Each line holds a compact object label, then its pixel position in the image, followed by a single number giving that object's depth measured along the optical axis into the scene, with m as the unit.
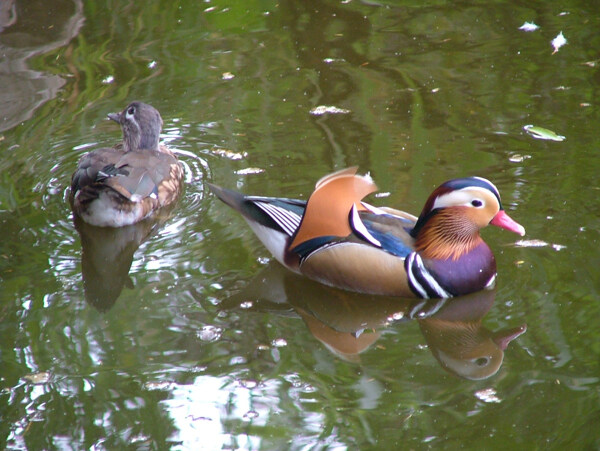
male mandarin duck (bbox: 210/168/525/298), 10.20
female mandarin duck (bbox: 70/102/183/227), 12.21
